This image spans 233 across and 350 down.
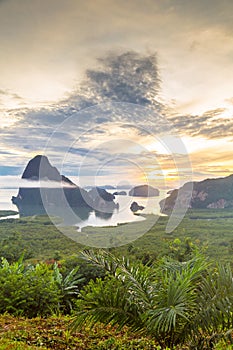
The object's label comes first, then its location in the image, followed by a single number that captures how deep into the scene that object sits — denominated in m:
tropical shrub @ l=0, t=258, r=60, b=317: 4.34
